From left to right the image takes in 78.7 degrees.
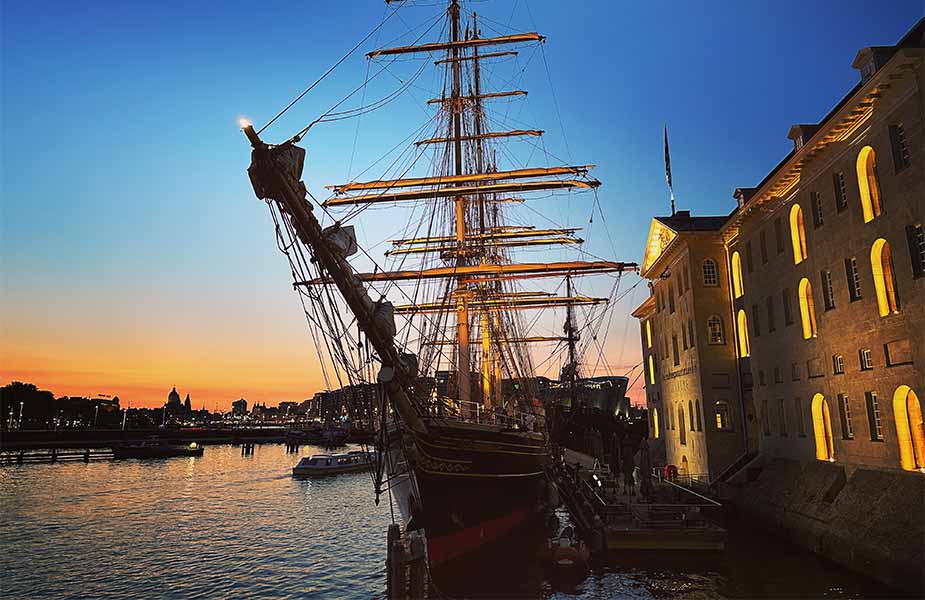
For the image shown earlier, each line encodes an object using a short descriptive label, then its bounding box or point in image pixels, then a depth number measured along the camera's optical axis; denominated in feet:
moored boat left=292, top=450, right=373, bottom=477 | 208.33
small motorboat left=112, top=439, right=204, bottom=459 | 268.41
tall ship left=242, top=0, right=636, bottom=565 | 48.21
